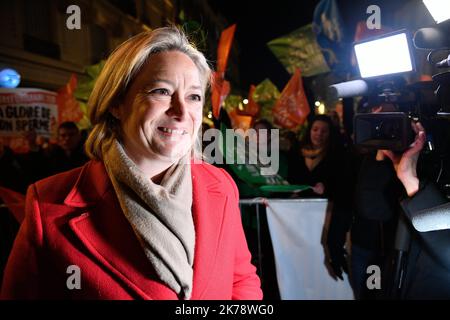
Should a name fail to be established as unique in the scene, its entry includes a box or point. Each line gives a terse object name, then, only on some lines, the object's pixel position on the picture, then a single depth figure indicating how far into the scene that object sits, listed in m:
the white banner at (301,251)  3.16
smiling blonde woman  1.09
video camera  1.74
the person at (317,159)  3.41
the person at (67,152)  4.28
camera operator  1.78
